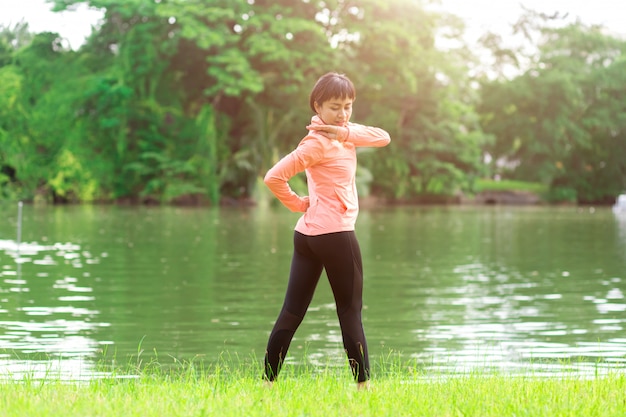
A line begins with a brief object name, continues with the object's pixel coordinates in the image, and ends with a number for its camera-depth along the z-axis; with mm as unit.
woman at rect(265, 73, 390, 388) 6227
